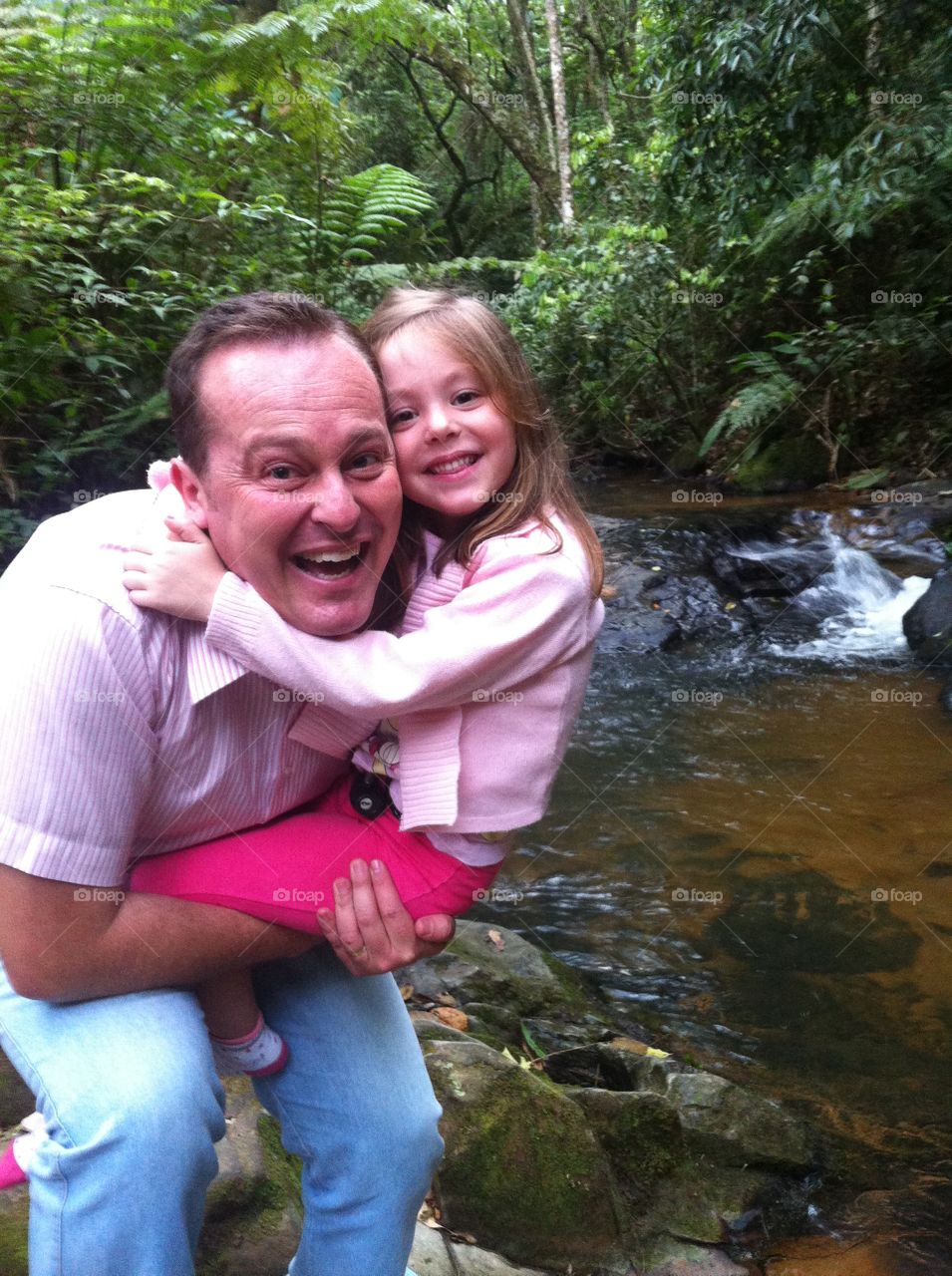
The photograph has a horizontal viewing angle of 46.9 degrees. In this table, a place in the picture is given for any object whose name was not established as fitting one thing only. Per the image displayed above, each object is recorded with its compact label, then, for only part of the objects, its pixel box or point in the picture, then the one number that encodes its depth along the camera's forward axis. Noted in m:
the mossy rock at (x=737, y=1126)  2.53
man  1.22
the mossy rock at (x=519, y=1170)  2.15
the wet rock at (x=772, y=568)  7.19
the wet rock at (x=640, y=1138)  2.43
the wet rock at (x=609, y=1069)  2.76
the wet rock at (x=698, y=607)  6.79
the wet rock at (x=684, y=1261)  2.23
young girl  1.42
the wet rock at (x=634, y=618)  6.61
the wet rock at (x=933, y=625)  6.07
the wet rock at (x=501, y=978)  3.11
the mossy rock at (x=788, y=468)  9.09
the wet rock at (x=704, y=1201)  2.35
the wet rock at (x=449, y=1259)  1.95
